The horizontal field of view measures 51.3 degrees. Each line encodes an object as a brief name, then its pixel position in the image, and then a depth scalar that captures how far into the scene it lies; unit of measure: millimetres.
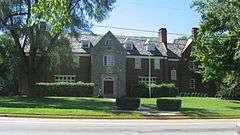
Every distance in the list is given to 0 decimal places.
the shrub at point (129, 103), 19230
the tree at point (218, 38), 25222
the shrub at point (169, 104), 19752
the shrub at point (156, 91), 32973
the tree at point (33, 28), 23654
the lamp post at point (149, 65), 35215
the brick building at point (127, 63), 34349
